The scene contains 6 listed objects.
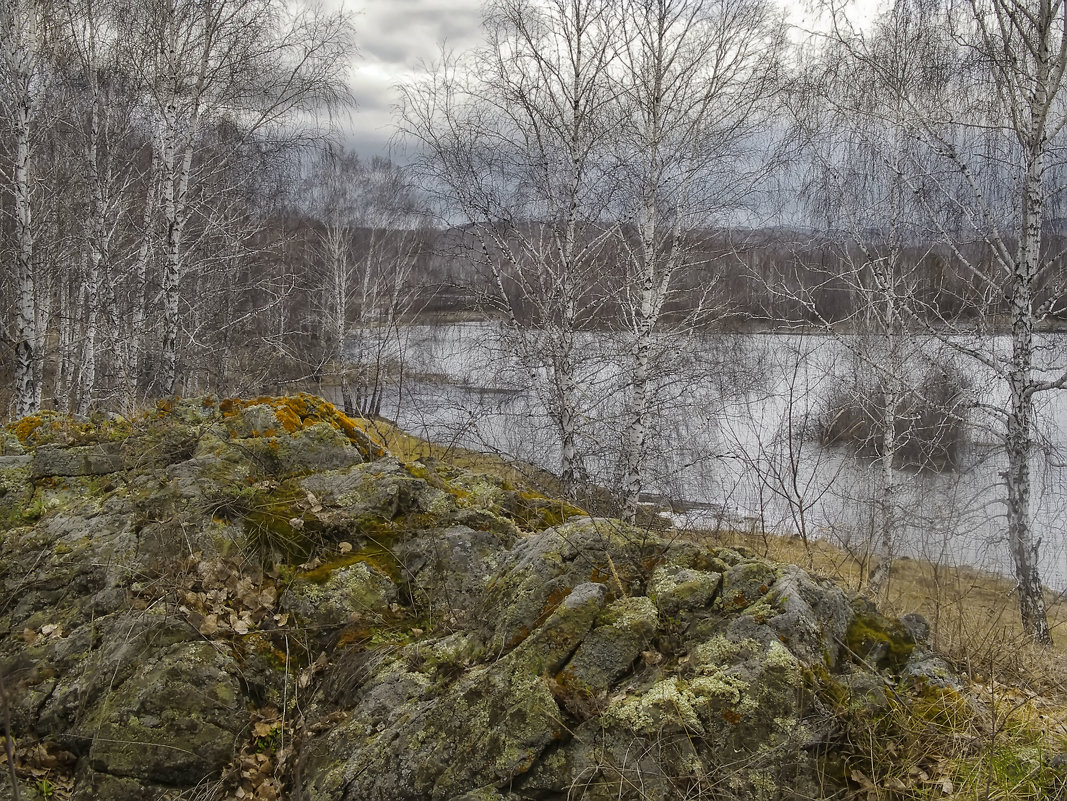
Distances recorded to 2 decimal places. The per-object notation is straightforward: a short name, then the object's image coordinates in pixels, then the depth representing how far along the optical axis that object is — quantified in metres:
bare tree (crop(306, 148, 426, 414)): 21.16
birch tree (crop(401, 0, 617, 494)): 8.36
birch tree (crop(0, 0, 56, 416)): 7.56
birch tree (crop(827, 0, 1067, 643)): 6.21
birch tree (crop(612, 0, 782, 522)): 8.24
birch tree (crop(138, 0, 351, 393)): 9.07
